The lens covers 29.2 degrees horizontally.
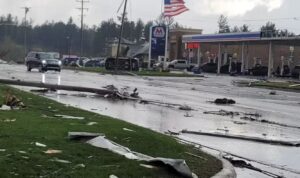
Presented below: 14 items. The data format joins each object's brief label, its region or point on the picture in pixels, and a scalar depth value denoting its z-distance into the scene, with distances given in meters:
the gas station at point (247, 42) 73.54
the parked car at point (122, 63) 70.00
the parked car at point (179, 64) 98.00
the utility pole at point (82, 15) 125.45
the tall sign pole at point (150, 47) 75.25
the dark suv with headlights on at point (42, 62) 57.78
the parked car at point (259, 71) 83.00
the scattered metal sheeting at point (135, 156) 8.24
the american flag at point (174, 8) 65.88
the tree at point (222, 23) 178.75
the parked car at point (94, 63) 103.01
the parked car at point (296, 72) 77.81
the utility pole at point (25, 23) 143.25
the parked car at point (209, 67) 91.57
